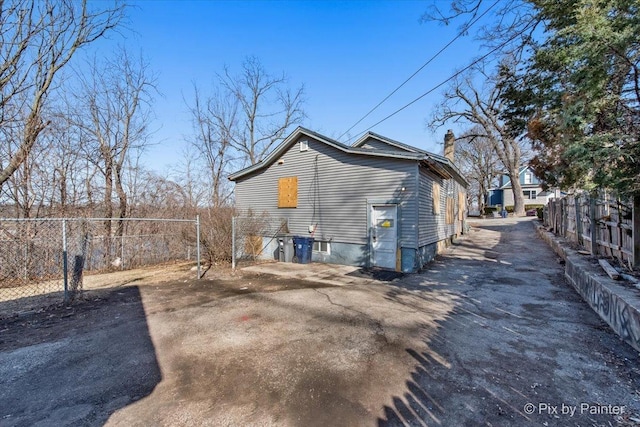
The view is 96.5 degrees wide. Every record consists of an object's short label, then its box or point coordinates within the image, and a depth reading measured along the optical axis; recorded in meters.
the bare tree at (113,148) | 12.07
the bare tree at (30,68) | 6.43
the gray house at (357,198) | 8.70
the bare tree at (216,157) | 19.91
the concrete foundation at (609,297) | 3.68
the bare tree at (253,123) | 22.94
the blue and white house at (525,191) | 37.54
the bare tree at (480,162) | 37.12
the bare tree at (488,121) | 26.83
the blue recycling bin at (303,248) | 10.47
